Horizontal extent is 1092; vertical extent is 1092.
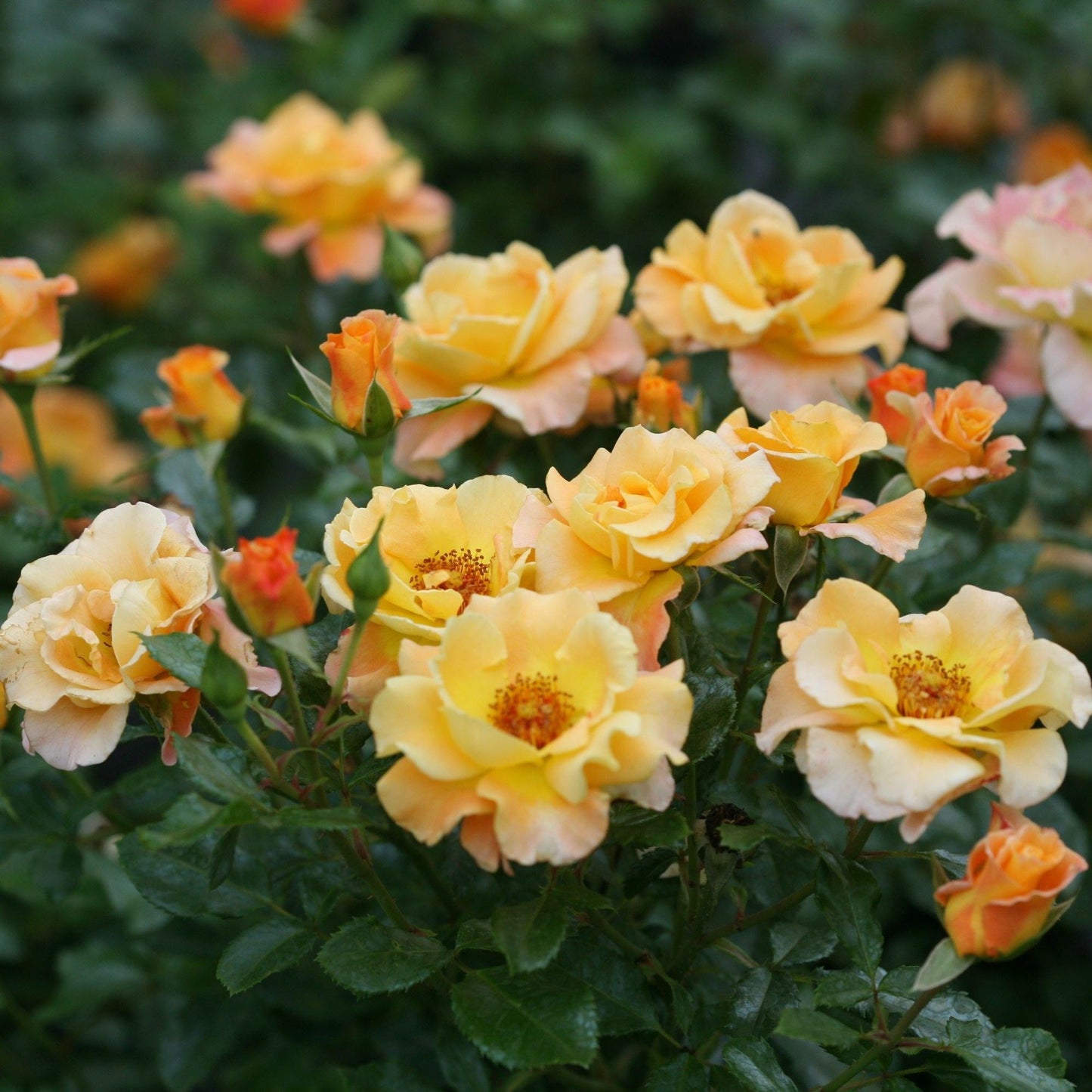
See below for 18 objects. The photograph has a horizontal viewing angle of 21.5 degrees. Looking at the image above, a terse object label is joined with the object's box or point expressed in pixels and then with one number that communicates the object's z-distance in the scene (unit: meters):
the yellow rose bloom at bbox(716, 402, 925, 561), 0.63
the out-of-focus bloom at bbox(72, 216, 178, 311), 2.33
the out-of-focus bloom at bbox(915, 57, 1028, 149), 2.07
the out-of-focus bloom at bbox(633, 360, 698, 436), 0.70
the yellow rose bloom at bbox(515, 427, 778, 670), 0.61
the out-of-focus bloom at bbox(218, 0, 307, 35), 1.32
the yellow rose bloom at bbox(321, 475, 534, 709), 0.62
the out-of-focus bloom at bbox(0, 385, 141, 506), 2.15
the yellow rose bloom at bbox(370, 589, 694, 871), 0.58
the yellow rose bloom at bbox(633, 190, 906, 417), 0.73
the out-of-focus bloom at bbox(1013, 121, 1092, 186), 2.05
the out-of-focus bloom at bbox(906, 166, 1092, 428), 0.75
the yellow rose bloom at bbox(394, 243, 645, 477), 0.71
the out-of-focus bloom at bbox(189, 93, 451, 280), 0.98
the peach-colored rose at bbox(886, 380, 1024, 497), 0.67
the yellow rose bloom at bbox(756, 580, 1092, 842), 0.59
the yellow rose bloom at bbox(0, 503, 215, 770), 0.62
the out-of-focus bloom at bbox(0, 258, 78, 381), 0.72
